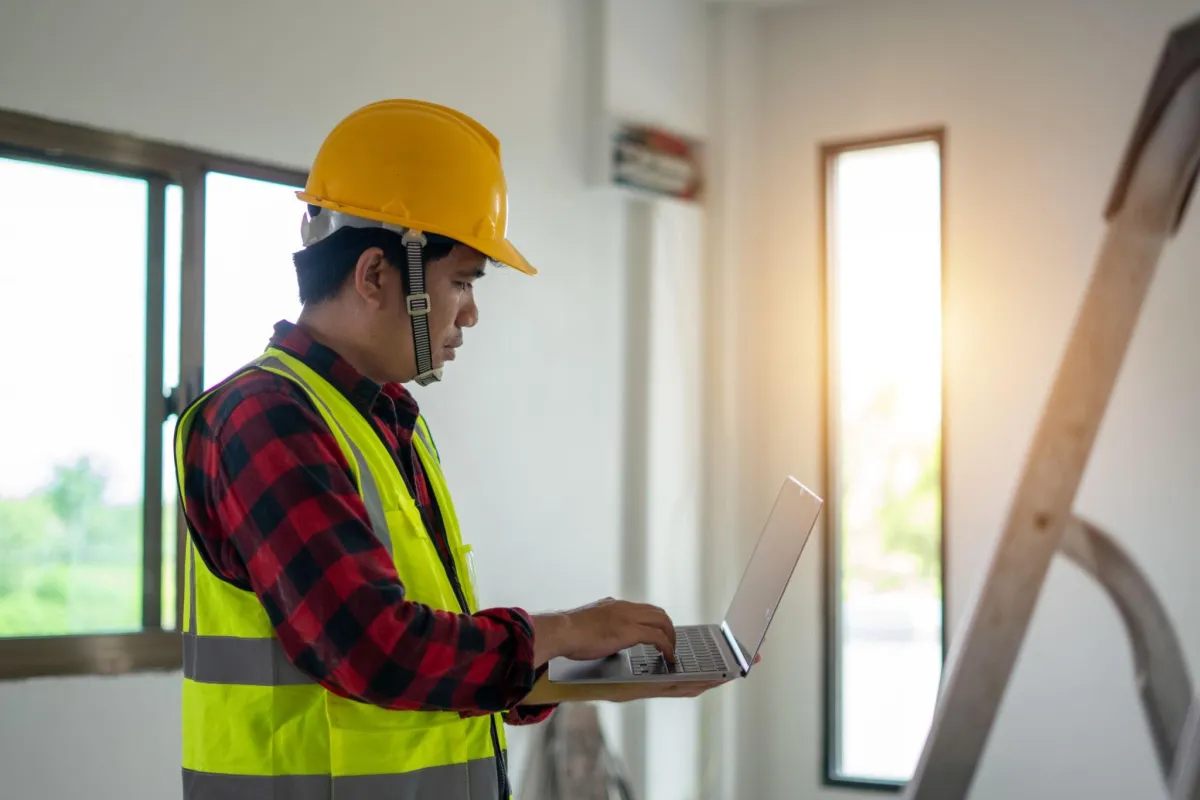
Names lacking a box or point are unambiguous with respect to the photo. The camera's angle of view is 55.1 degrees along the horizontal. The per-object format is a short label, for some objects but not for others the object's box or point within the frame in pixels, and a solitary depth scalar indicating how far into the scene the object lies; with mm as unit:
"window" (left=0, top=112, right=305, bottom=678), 2127
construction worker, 1081
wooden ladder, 1915
